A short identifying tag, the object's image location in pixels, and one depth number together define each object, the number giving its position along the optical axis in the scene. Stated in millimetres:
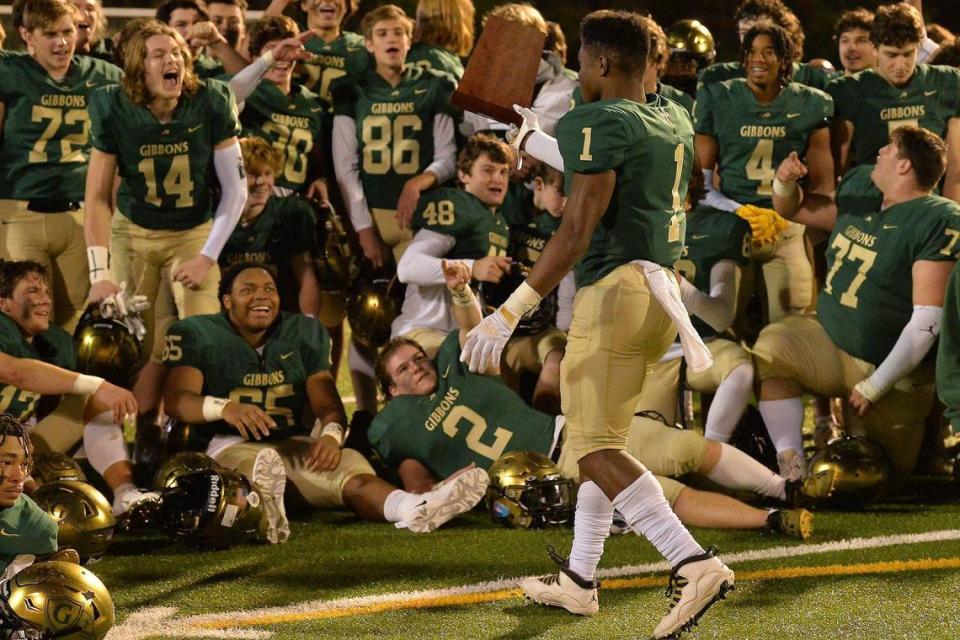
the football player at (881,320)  10945
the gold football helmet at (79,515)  9242
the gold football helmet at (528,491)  10289
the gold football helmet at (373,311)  12883
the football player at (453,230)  12531
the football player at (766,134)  12766
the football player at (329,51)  13734
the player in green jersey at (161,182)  11578
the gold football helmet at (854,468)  10836
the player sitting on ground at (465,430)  10672
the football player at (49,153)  12234
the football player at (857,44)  14703
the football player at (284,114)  13273
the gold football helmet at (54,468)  9969
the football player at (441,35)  13875
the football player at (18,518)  7922
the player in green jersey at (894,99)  13164
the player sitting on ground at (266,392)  11078
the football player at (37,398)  10742
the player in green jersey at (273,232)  12711
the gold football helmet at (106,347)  11164
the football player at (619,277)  7762
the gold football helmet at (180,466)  10203
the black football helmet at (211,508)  9953
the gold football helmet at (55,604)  7363
